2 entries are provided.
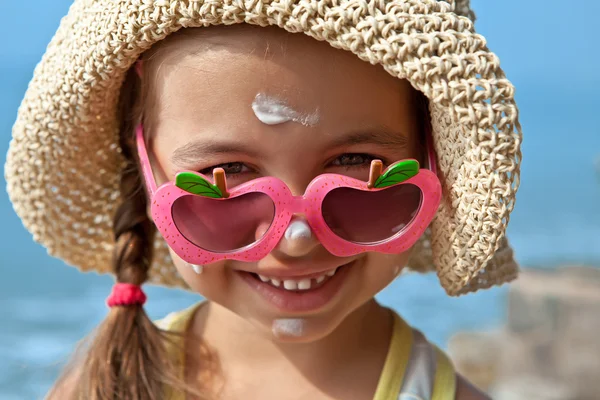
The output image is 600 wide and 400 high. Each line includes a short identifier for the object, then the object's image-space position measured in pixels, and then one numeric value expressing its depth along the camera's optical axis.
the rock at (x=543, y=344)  1.09
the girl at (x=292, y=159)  0.52
